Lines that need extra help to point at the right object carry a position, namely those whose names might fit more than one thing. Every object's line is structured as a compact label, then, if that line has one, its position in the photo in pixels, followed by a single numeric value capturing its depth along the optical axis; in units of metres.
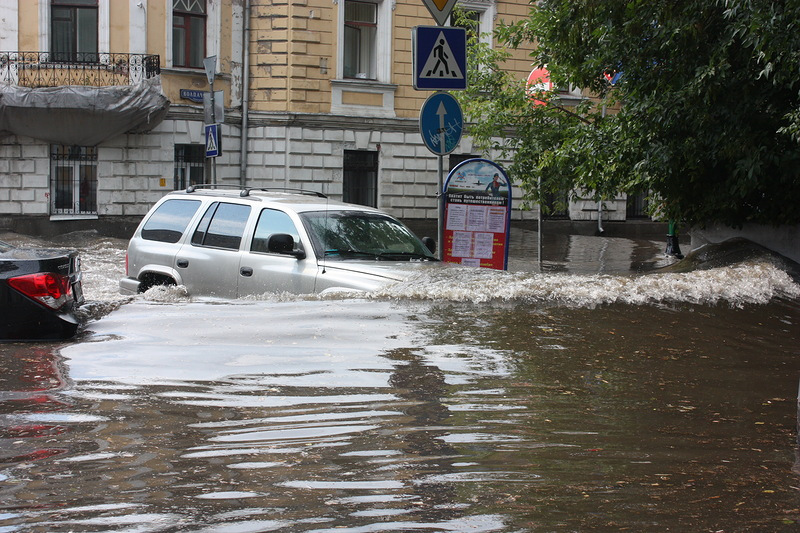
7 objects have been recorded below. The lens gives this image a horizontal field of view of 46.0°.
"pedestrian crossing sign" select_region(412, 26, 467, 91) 9.40
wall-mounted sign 22.98
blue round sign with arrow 9.77
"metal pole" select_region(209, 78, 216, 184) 17.17
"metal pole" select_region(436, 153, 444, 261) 10.05
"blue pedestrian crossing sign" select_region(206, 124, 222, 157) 17.28
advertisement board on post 10.76
